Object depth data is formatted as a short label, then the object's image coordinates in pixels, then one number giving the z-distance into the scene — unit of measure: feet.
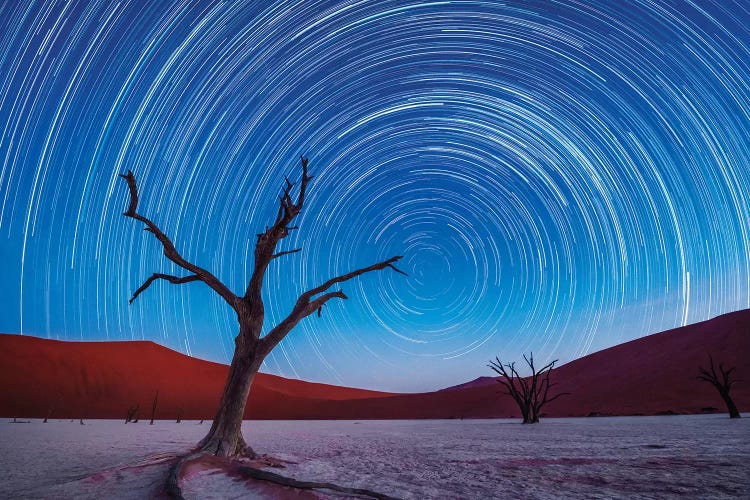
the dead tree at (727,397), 83.18
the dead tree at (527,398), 106.32
